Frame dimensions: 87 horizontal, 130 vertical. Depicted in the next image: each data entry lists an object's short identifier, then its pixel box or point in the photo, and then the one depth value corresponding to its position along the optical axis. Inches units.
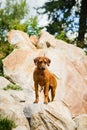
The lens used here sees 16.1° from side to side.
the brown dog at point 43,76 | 337.5
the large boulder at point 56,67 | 508.8
